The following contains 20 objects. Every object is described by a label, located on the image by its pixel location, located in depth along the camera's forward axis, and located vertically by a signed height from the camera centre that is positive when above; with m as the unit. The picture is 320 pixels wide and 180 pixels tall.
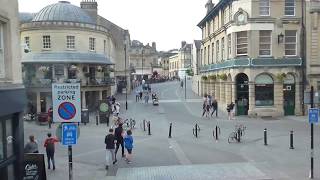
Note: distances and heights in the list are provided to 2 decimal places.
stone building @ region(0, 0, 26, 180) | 11.07 -0.39
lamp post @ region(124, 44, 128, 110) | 63.43 +2.26
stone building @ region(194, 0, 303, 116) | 34.62 +1.72
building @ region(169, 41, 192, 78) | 115.94 +5.49
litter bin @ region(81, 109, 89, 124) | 32.15 -2.73
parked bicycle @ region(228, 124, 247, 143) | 23.09 -3.18
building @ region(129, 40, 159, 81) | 110.69 +5.12
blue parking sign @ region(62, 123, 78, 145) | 10.30 -1.28
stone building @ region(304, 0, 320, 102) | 34.06 +2.79
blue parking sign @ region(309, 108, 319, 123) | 15.41 -1.35
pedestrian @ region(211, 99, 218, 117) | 35.69 -2.30
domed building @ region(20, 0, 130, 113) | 40.44 +2.51
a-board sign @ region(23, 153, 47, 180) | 13.60 -2.74
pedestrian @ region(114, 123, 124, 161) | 19.09 -2.55
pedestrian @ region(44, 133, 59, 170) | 16.95 -2.74
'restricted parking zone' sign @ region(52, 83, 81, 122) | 10.09 -0.49
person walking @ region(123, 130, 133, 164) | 18.31 -2.75
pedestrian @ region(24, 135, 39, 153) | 15.99 -2.50
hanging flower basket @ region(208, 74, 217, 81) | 43.47 +0.17
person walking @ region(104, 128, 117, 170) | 17.34 -2.63
